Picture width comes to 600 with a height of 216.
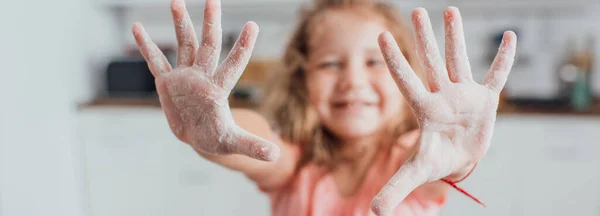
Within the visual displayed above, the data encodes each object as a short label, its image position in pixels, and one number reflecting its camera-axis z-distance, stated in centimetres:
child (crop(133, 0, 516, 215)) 29
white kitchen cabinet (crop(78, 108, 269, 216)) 141
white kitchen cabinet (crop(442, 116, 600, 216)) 124
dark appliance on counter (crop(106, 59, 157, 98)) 154
